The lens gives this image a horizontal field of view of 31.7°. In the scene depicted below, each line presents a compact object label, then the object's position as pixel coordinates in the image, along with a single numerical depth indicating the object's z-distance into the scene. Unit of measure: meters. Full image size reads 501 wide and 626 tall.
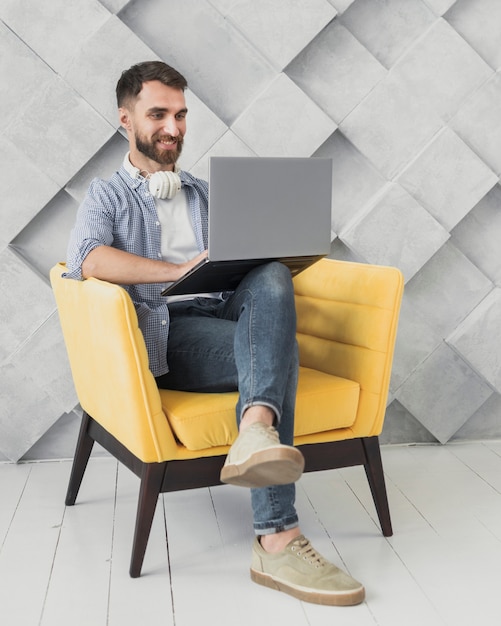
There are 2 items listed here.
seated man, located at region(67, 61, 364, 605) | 1.54
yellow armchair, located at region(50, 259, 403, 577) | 1.61
